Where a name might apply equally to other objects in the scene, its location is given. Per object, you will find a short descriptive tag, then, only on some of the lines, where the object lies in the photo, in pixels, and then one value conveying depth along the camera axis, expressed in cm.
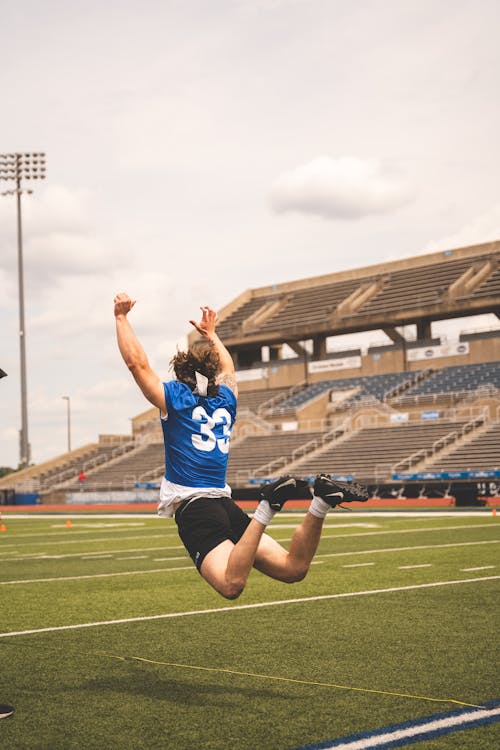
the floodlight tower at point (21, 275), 4445
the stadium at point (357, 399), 3856
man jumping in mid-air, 496
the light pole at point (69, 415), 8006
